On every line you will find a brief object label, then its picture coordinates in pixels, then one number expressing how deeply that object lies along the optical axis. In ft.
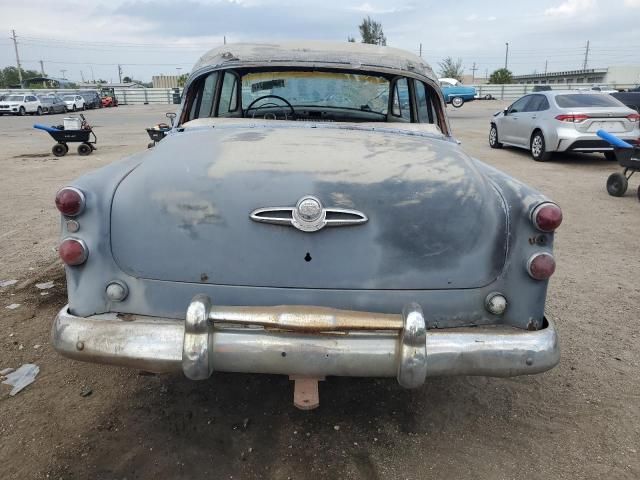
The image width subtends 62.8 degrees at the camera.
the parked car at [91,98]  132.98
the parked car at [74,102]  121.90
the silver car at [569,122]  33.45
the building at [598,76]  197.36
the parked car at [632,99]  57.57
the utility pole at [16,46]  250.80
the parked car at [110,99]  145.33
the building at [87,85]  267.80
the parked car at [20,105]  108.27
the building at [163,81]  230.05
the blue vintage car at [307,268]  6.94
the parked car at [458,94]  95.96
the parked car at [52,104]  112.27
